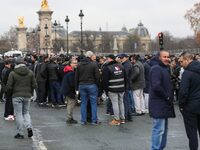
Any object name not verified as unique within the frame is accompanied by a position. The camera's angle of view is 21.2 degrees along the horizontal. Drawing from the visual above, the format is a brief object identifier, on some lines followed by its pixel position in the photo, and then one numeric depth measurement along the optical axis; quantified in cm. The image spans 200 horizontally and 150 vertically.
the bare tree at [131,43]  17775
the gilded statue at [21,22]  13486
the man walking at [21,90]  1274
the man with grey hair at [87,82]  1514
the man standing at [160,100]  1007
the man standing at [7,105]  1656
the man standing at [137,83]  1723
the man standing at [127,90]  1590
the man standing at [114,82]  1500
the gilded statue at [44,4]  11130
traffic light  3282
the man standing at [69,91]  1583
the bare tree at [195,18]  8994
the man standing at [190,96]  970
